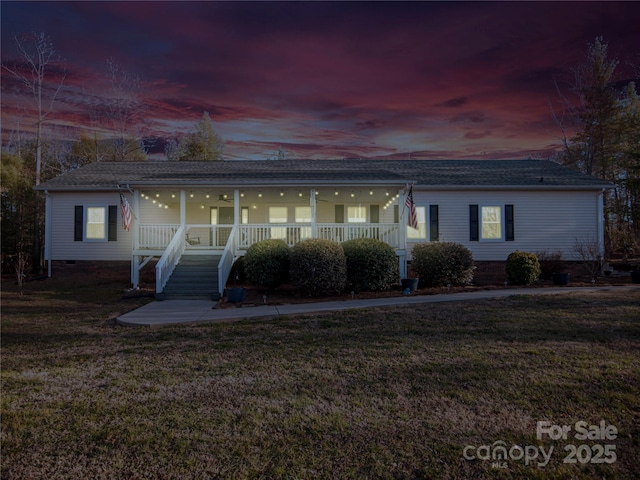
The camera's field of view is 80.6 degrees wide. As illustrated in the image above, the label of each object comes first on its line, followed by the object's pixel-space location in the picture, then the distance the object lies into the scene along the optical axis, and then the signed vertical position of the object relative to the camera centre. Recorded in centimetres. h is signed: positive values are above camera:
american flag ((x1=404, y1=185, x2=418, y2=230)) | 1204 +114
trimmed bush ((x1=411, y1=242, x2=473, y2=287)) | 1195 -53
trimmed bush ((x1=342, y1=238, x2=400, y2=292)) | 1138 -52
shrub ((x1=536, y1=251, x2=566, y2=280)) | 1373 -71
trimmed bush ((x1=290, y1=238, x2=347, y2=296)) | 1060 -55
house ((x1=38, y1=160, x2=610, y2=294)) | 1334 +186
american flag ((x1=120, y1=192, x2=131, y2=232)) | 1240 +121
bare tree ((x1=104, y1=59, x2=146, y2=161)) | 2745 +1054
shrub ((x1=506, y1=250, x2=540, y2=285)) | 1237 -70
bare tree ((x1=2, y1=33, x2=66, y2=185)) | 2164 +1064
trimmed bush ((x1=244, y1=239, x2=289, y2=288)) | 1133 -43
